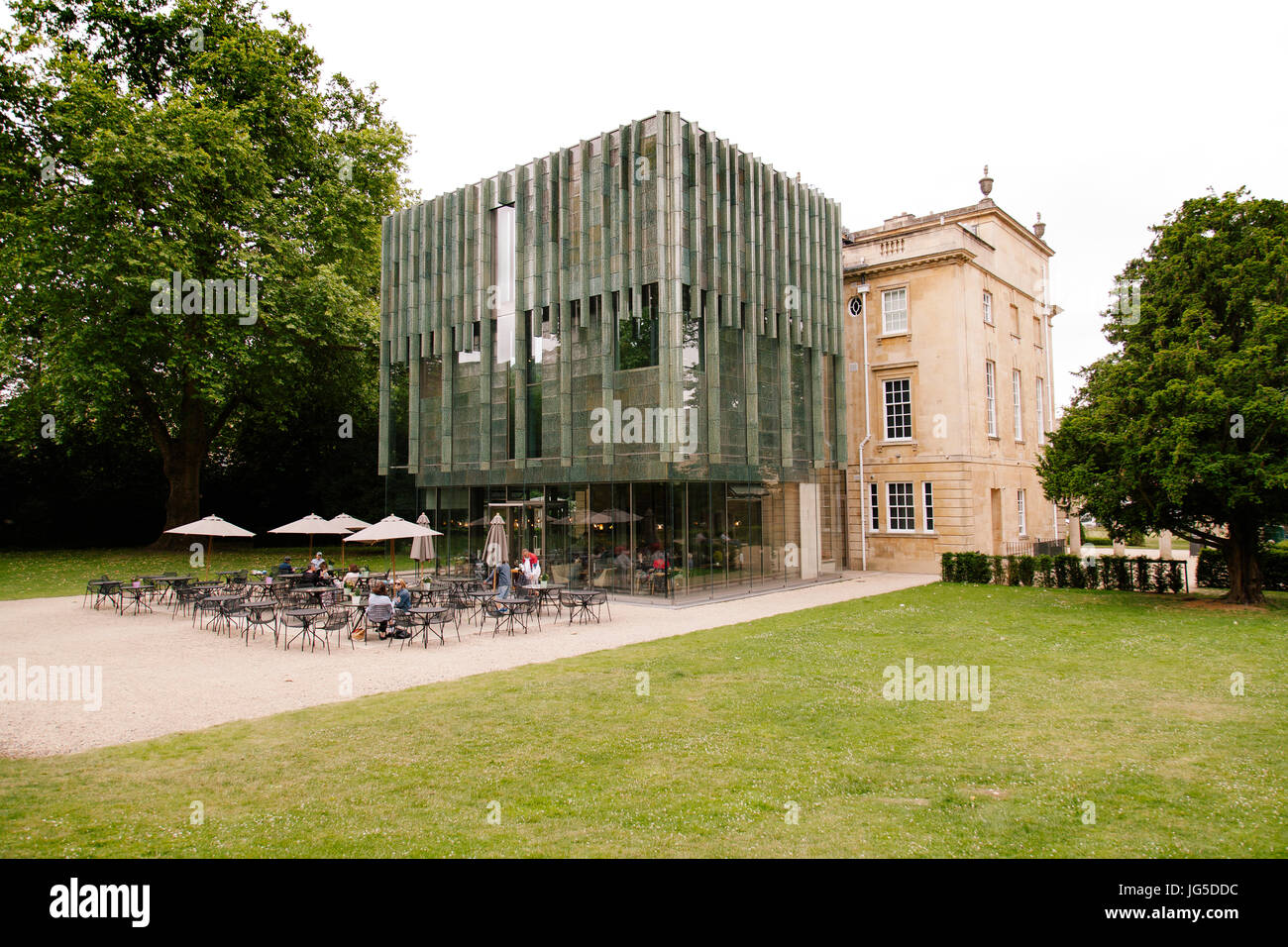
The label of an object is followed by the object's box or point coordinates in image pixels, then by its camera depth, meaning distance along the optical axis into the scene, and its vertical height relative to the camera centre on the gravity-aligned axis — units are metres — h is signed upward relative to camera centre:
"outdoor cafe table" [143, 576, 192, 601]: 20.40 -2.20
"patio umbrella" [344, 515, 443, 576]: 20.00 -0.84
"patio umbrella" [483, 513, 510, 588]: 21.50 -1.35
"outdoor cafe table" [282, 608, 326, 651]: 14.62 -2.31
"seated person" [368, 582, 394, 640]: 15.12 -2.22
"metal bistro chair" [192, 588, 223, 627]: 16.69 -2.67
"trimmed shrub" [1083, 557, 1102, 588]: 23.48 -2.70
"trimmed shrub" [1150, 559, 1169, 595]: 22.41 -2.68
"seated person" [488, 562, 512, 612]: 20.39 -2.21
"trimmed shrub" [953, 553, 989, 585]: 25.25 -2.67
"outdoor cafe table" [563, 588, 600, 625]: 18.25 -2.57
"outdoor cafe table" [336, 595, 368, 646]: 16.64 -2.49
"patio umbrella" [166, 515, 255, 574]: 21.27 -0.72
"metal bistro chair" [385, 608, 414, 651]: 15.24 -2.64
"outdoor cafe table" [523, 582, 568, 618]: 18.59 -2.41
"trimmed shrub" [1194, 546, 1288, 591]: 22.20 -2.60
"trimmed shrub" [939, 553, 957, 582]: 25.97 -2.63
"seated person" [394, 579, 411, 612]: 15.83 -2.18
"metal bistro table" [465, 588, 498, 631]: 18.95 -2.65
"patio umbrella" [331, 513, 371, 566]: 23.52 -0.67
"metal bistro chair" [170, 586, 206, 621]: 18.81 -2.38
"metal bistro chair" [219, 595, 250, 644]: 15.95 -2.64
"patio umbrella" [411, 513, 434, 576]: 21.82 -1.47
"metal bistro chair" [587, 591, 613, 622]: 18.52 -2.67
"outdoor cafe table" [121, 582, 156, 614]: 19.89 -2.43
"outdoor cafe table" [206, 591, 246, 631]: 16.45 -2.32
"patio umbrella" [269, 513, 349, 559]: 22.28 -0.75
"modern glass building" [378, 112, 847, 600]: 22.64 +4.61
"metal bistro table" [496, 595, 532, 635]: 16.97 -2.55
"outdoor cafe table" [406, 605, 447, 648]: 15.04 -2.36
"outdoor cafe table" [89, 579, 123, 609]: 19.88 -2.25
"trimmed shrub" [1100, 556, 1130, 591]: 23.09 -2.67
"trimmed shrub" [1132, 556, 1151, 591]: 22.70 -2.58
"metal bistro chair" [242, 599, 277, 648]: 15.16 -2.39
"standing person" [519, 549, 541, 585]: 20.73 -2.02
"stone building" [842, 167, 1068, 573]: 29.72 +4.26
